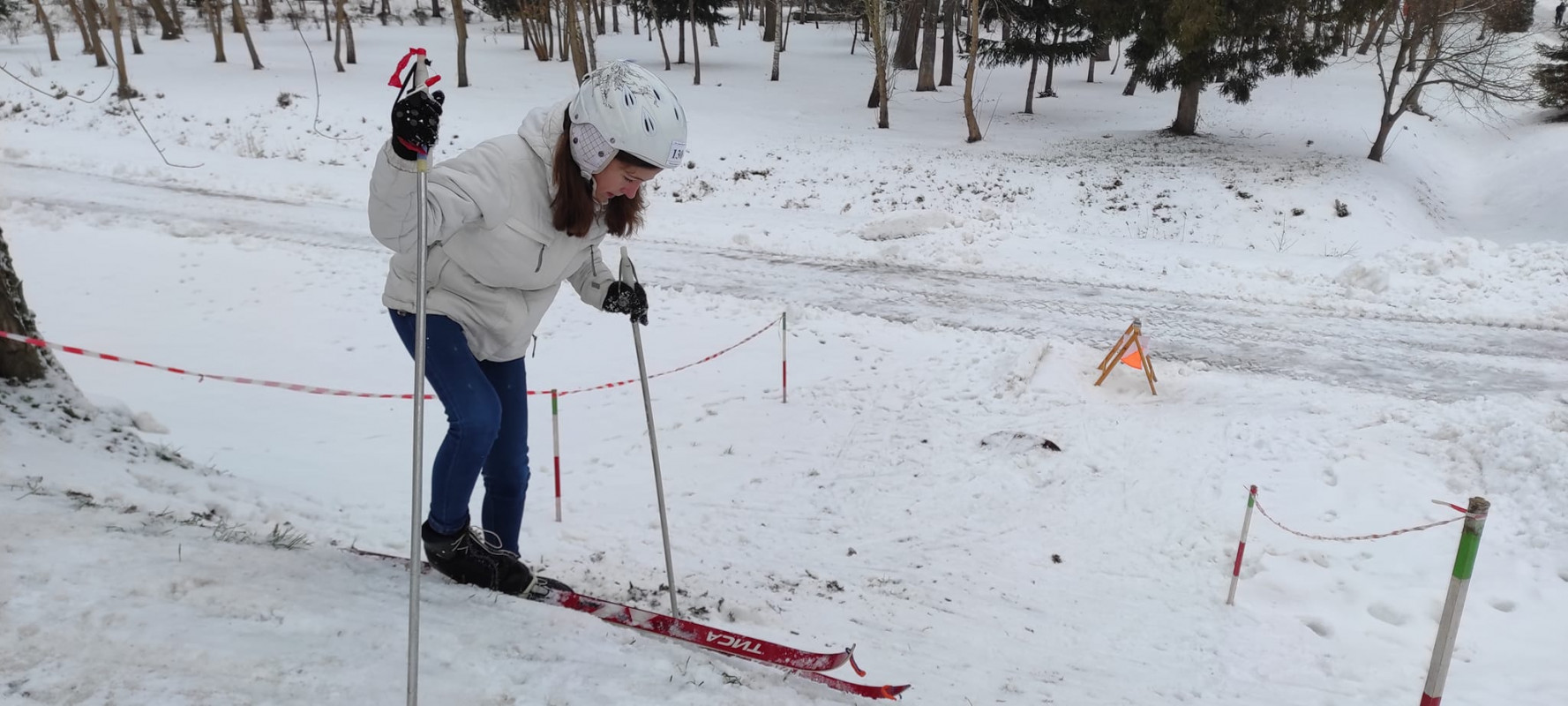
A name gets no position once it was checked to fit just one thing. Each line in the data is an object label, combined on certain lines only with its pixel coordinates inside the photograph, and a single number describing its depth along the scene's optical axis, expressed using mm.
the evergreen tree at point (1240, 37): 20047
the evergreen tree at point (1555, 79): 28275
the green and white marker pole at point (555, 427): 5438
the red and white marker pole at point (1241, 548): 4949
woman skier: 2727
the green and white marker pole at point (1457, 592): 3012
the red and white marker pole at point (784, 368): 7891
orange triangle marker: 8070
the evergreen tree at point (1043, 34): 25453
